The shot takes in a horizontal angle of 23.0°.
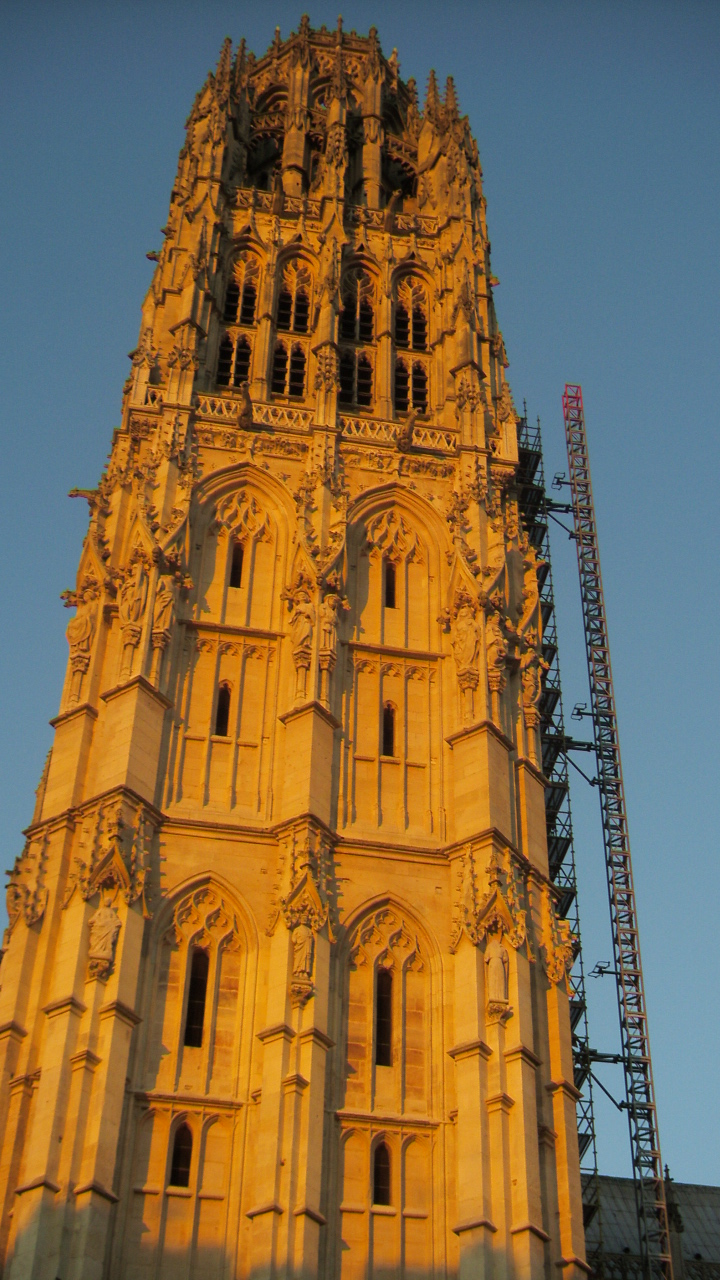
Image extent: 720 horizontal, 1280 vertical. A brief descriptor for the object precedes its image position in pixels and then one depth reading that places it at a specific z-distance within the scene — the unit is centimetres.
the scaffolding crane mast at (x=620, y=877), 4316
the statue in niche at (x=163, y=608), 3784
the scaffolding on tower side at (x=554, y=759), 4628
